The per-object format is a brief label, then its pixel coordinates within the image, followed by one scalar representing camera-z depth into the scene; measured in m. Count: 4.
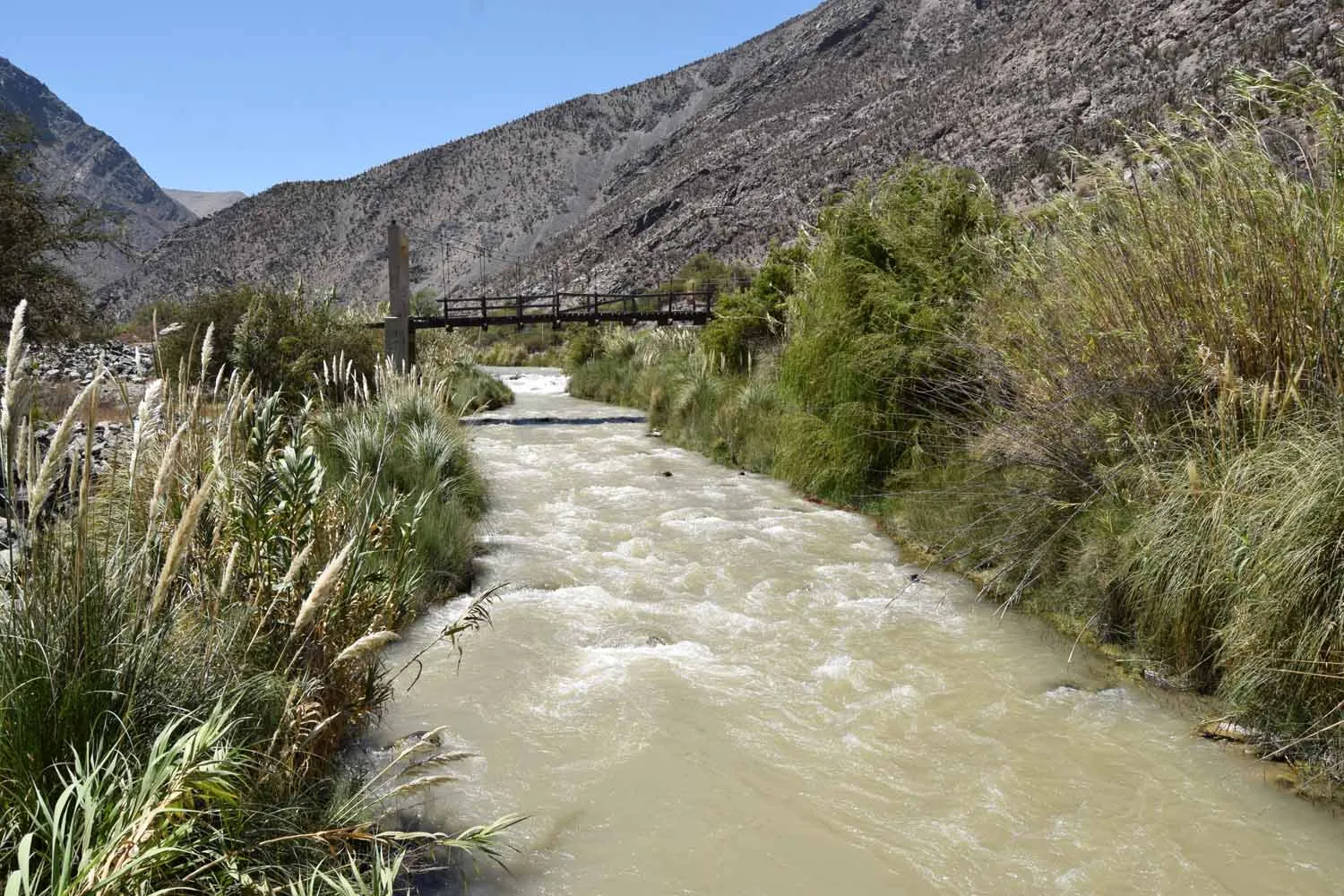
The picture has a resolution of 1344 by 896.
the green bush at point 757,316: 14.24
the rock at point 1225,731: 3.82
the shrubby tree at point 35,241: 10.55
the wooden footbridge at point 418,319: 20.73
